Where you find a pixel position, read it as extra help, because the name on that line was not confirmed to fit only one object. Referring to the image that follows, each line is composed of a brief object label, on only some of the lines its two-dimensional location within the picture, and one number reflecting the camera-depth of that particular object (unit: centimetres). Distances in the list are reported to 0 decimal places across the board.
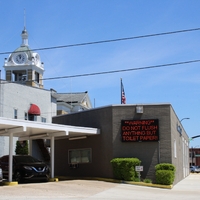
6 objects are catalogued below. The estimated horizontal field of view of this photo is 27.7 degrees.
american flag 3279
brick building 2438
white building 3444
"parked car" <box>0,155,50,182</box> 2179
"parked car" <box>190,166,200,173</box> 6138
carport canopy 2039
